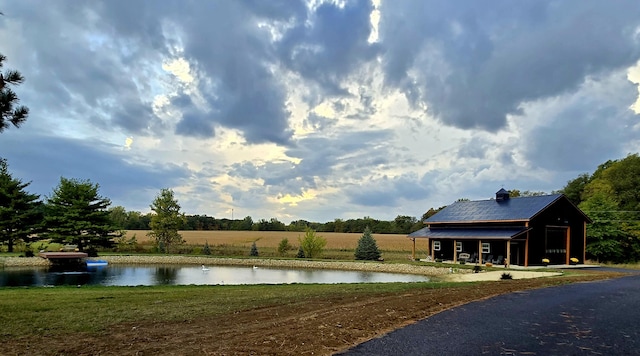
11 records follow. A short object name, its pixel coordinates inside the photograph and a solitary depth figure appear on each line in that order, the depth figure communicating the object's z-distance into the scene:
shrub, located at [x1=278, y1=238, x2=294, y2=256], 43.41
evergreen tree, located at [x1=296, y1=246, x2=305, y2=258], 40.03
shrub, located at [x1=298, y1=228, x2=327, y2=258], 40.44
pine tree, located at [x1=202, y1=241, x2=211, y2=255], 43.21
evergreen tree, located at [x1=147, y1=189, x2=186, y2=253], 46.09
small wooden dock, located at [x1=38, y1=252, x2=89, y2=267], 33.16
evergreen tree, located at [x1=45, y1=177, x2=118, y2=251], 40.00
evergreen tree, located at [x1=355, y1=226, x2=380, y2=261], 37.34
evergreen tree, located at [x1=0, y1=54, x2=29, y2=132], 7.49
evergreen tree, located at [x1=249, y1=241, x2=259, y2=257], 42.16
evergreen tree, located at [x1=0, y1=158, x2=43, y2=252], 38.84
